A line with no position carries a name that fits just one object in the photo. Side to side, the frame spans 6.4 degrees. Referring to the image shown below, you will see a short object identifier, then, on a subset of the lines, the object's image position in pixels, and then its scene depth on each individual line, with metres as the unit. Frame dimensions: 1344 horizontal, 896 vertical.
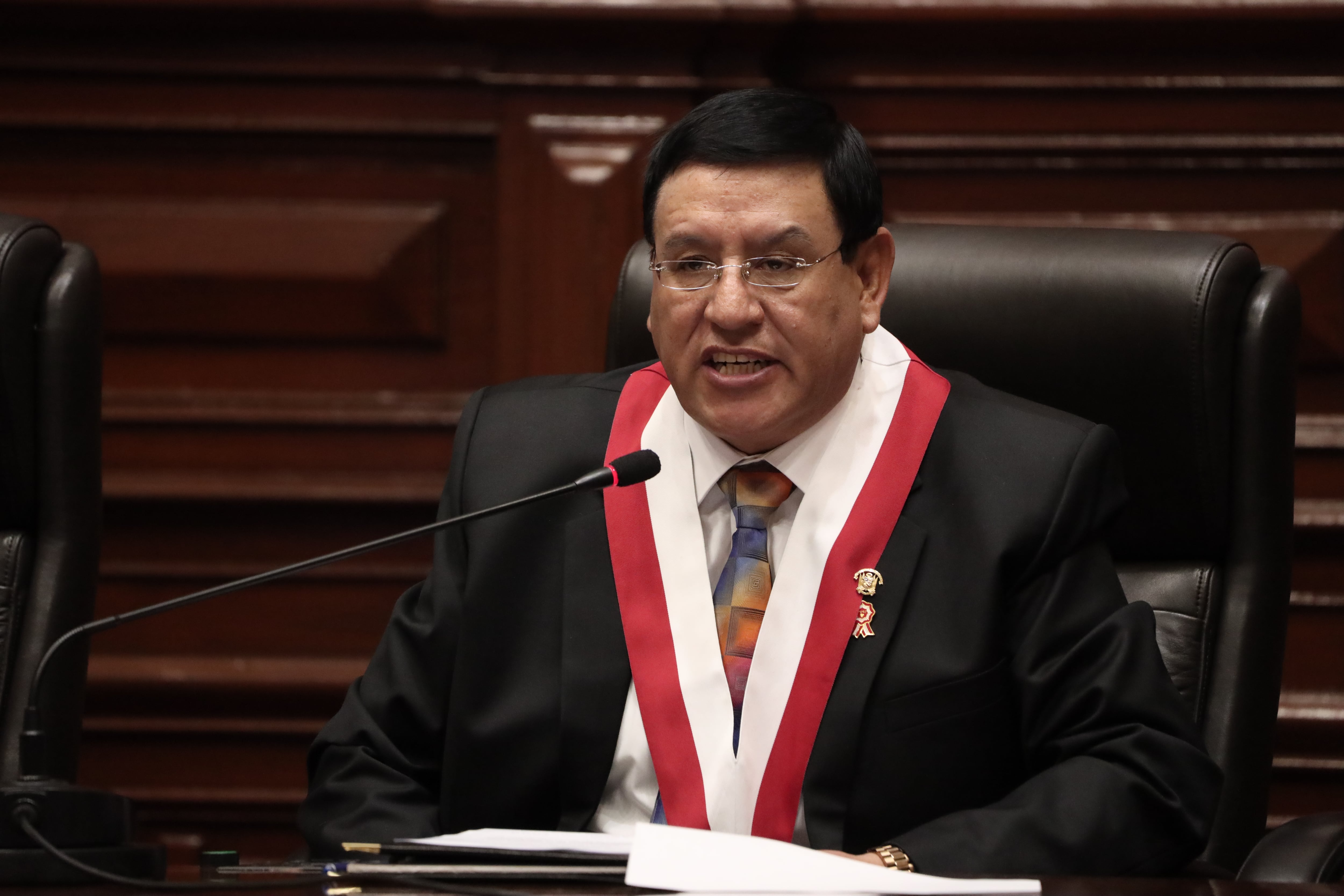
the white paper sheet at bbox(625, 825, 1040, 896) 8.73
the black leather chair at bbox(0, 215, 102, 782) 9.22
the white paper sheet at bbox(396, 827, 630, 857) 8.79
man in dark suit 9.05
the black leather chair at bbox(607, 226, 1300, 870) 9.16
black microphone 8.76
